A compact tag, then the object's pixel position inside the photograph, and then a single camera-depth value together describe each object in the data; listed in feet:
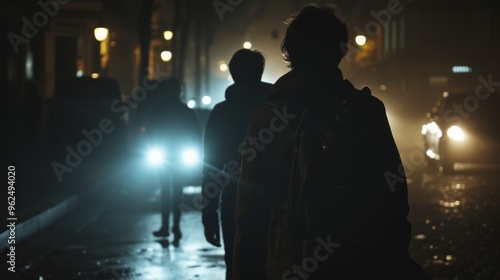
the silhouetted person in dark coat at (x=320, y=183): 14.83
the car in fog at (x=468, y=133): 108.40
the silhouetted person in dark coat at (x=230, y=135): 30.38
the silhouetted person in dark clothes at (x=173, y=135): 57.34
